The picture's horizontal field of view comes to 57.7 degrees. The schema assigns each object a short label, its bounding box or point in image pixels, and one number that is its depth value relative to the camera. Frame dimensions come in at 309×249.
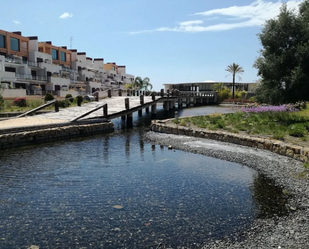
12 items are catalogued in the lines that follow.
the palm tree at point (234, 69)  71.25
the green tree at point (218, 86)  76.68
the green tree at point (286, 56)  18.23
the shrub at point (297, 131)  14.59
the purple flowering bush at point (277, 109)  23.02
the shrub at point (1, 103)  24.29
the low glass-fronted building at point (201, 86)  80.00
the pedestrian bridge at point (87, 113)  16.78
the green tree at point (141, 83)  91.19
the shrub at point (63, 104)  28.58
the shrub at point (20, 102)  29.53
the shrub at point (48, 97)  31.20
